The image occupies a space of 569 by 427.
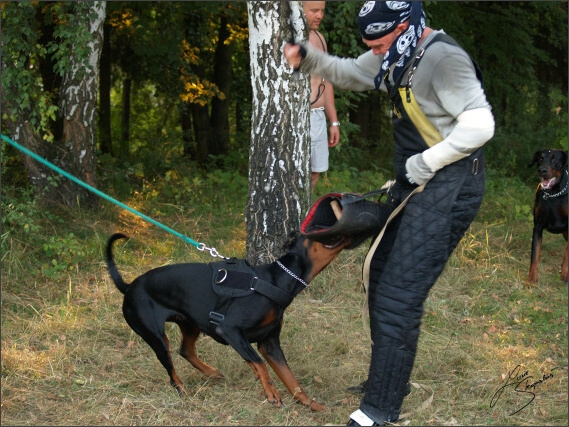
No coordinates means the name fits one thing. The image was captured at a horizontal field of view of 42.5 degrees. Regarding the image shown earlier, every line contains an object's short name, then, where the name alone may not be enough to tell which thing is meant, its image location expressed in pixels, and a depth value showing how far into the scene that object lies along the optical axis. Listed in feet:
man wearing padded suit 10.89
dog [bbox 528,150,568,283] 22.94
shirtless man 21.99
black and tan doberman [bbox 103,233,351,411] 13.28
